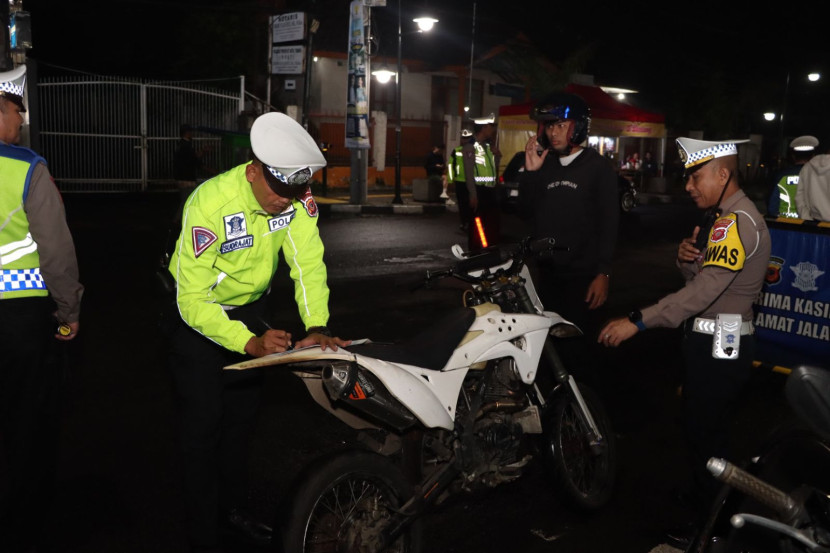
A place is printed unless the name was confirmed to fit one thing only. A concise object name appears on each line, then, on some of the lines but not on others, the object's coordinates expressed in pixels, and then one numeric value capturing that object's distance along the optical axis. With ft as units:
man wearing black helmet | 15.85
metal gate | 66.49
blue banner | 19.93
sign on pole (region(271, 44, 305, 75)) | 71.31
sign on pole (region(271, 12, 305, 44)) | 70.54
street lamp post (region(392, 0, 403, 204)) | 69.37
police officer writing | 10.43
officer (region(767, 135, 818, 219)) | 24.79
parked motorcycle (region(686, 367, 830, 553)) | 6.70
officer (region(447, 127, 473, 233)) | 43.59
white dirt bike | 10.03
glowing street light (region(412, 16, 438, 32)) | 79.66
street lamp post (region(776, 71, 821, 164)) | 136.77
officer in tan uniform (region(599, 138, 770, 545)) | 11.84
